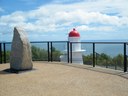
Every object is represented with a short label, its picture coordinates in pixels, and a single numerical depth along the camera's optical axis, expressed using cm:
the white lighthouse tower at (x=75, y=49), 749
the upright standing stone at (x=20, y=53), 556
